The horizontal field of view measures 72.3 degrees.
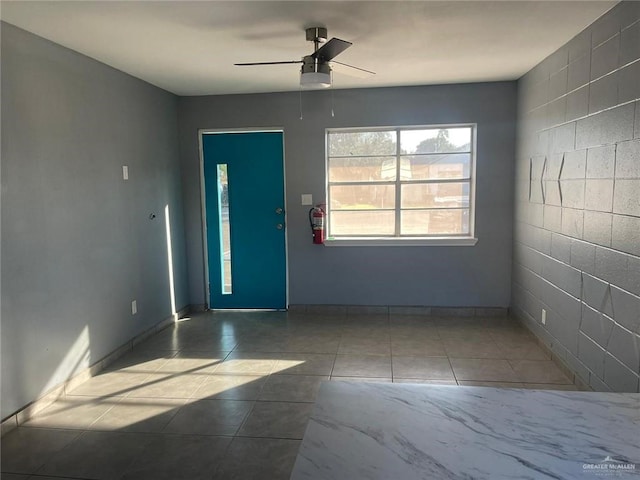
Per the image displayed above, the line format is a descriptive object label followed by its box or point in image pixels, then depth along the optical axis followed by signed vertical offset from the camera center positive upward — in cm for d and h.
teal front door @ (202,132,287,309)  481 -32
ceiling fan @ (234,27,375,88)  280 +82
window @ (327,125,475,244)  462 +7
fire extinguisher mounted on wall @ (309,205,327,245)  470 -35
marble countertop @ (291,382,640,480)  82 -52
